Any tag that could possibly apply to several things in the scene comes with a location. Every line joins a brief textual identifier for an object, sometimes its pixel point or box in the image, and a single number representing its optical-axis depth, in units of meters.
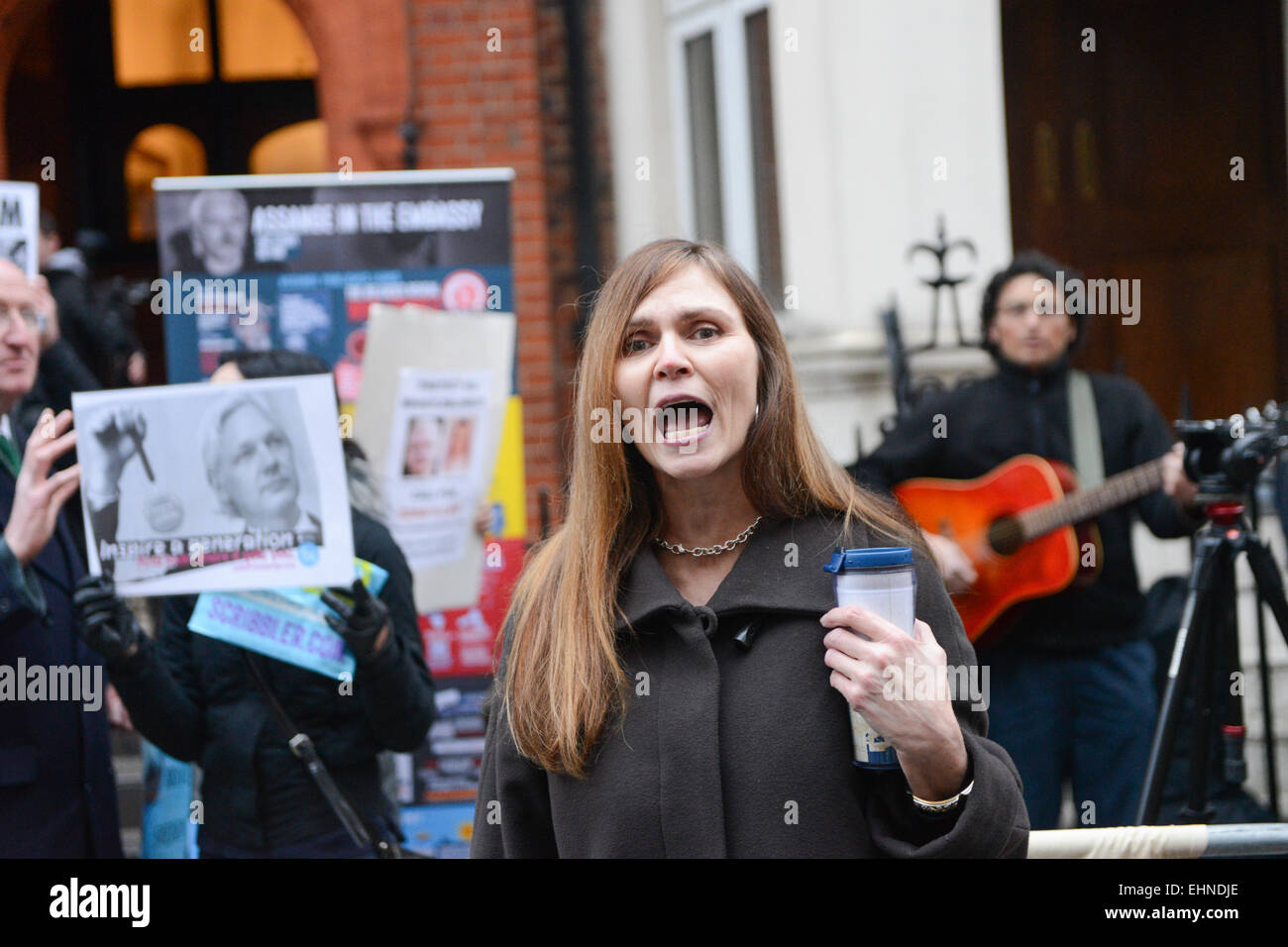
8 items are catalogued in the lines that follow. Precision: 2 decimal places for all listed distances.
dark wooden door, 6.59
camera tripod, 3.45
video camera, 3.40
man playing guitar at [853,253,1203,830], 4.01
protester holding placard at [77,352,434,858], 3.32
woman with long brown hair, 1.83
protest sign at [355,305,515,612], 4.69
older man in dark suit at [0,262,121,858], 3.36
